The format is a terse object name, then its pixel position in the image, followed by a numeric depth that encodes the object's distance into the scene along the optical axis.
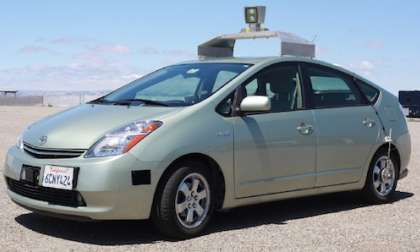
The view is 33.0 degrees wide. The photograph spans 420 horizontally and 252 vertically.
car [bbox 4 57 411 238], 5.66
